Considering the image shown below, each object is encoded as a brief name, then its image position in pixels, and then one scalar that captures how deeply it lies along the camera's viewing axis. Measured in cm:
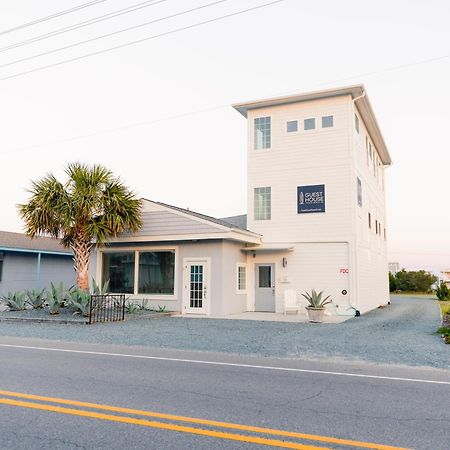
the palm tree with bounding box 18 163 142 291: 1711
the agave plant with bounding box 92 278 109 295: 1625
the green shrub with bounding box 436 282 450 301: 3061
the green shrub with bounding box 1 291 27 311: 1786
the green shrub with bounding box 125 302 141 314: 1700
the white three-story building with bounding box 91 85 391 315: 1822
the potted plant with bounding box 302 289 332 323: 1554
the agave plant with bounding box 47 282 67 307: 1647
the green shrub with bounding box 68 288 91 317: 1545
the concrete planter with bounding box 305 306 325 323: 1553
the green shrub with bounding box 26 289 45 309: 1819
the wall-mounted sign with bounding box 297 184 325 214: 1934
